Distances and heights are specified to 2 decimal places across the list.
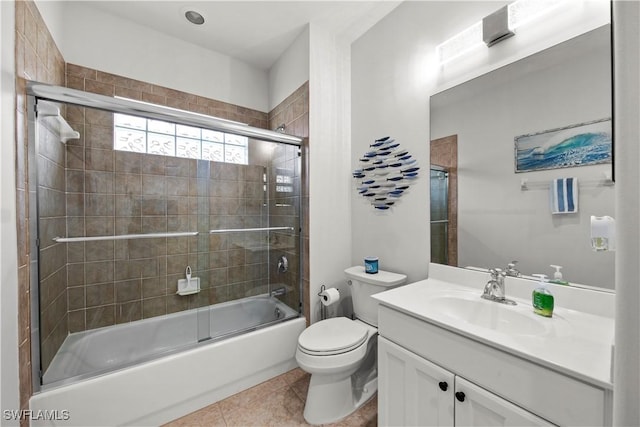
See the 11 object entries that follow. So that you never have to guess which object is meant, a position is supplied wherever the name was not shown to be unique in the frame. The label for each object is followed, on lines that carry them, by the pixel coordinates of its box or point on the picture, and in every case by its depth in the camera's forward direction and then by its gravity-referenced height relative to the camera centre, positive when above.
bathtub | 1.27 -0.92
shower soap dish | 2.06 -0.61
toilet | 1.41 -0.84
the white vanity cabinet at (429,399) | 0.82 -0.72
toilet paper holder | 2.02 -0.80
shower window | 1.78 +0.54
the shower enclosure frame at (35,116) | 1.18 +0.49
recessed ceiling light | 1.89 +1.52
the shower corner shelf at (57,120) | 1.25 +0.52
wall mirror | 1.00 +0.18
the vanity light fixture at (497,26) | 1.15 +0.93
